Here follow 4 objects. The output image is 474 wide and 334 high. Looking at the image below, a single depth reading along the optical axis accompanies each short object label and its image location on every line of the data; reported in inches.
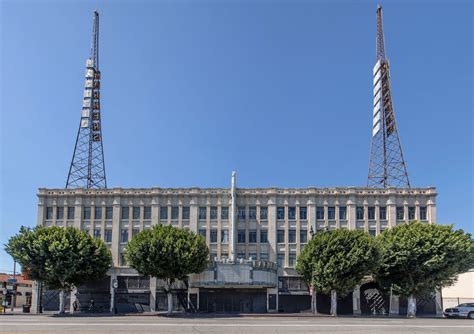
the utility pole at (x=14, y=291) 2200.2
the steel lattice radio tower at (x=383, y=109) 2560.8
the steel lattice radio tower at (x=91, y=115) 2620.6
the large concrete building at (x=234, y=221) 2256.4
